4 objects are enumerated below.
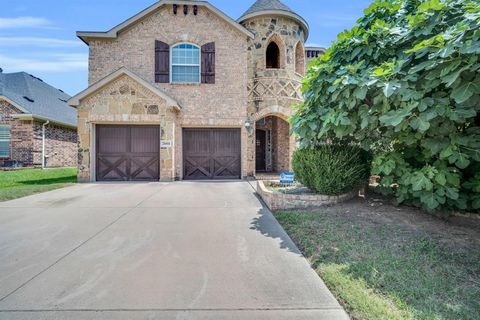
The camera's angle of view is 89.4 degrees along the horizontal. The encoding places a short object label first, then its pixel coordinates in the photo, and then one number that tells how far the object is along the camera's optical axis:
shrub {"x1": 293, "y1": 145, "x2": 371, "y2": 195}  5.52
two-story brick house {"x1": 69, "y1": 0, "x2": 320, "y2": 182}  10.60
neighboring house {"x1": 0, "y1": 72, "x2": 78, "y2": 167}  15.03
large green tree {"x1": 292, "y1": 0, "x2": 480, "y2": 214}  3.16
